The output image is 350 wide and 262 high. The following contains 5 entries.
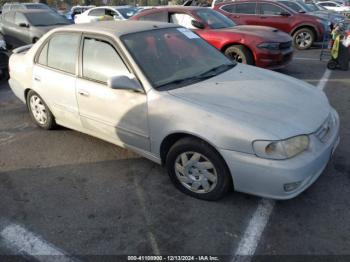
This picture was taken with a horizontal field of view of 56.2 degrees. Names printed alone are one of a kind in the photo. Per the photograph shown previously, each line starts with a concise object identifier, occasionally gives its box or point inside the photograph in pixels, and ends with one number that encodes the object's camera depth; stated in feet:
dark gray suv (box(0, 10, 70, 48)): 33.81
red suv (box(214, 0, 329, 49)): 35.47
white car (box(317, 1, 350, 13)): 75.53
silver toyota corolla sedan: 8.80
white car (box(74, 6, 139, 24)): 43.37
